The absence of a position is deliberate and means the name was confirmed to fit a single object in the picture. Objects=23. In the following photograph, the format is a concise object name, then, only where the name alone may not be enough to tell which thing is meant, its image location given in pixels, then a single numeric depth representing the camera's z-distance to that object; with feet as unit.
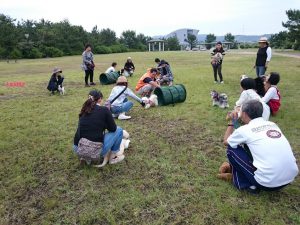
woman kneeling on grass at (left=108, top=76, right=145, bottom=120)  19.42
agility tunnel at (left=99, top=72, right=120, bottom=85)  35.46
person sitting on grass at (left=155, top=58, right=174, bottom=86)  31.85
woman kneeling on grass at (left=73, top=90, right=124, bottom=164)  12.03
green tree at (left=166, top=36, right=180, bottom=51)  238.04
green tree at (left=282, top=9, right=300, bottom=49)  108.11
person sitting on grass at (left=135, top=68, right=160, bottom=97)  25.28
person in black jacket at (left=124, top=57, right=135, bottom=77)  42.84
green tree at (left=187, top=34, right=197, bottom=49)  265.55
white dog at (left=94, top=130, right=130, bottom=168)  13.03
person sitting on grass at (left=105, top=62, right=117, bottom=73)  36.66
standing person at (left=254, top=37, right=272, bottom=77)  25.41
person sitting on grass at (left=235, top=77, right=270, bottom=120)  15.69
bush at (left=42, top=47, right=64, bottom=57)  133.16
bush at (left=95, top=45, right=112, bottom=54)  156.52
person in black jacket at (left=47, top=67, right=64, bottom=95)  30.08
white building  385.11
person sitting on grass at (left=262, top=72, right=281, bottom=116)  18.35
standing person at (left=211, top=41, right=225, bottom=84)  31.54
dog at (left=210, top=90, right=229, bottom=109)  22.42
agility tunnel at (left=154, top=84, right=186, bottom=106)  23.09
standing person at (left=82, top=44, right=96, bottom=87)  32.66
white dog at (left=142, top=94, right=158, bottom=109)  23.09
